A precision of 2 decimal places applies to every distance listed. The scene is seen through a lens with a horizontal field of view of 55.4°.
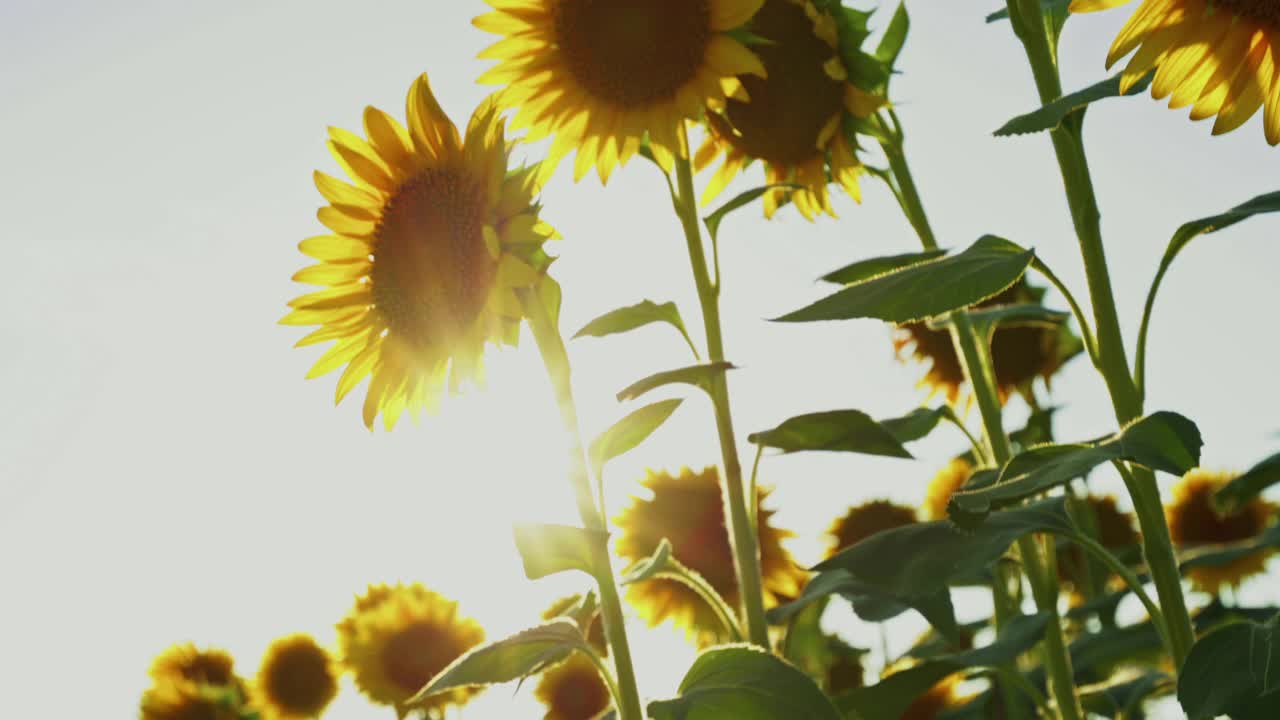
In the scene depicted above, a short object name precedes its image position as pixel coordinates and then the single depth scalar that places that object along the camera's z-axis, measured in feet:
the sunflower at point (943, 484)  12.35
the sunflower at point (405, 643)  12.59
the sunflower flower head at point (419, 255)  5.15
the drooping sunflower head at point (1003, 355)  12.12
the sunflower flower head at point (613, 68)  6.53
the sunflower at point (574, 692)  12.99
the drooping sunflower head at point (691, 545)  9.95
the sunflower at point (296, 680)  15.85
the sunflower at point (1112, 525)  14.94
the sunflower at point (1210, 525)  15.65
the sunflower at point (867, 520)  13.15
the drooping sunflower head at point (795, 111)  7.12
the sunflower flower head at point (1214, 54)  4.92
